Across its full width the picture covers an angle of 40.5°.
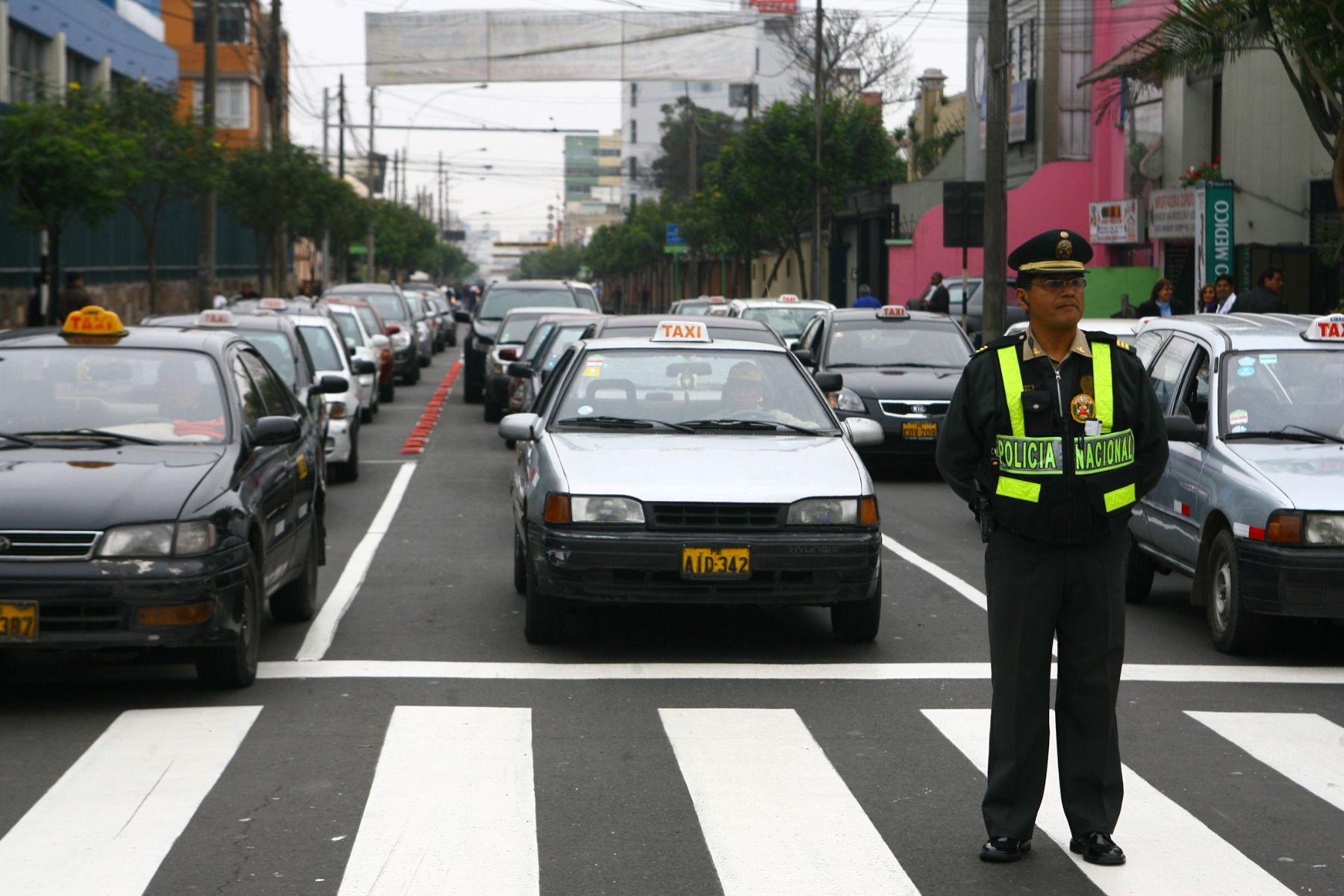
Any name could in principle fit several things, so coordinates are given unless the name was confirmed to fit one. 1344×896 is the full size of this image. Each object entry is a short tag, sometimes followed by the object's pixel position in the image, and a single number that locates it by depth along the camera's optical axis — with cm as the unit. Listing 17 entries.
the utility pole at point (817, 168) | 4162
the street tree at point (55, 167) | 2683
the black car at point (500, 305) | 2755
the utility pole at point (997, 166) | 2264
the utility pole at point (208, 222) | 3451
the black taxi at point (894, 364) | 1714
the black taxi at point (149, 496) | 716
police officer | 537
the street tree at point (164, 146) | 3431
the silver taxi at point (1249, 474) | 849
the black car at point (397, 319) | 3130
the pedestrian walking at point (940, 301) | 3022
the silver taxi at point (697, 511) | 833
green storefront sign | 2597
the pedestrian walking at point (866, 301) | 2830
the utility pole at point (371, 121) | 7911
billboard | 4950
